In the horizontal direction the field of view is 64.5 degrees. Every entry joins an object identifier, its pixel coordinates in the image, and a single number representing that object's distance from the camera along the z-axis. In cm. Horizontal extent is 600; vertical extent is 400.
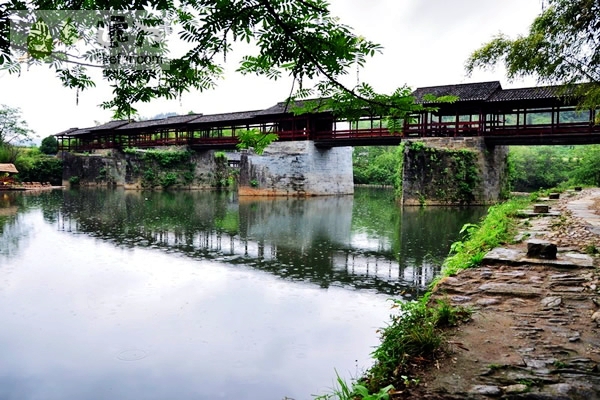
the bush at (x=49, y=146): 4838
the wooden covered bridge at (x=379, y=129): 2081
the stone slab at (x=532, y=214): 938
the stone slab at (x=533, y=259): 497
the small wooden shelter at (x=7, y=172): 3362
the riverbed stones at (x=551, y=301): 378
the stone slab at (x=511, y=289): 410
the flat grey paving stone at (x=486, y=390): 245
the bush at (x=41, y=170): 3875
